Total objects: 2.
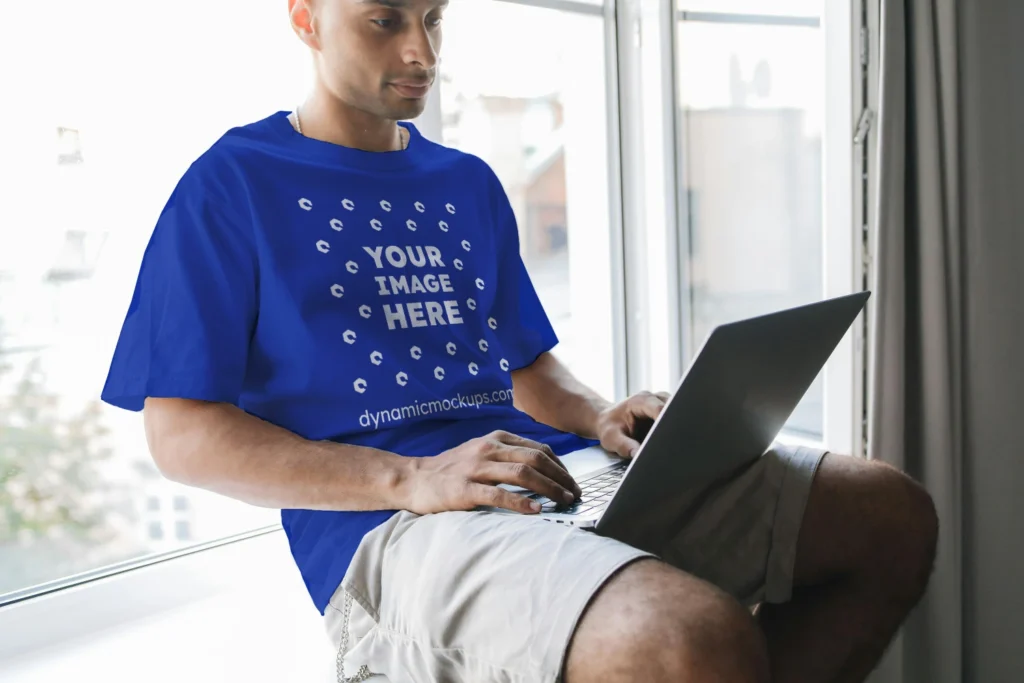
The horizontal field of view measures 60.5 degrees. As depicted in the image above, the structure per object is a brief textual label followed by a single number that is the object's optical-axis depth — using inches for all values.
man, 32.1
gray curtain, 66.1
